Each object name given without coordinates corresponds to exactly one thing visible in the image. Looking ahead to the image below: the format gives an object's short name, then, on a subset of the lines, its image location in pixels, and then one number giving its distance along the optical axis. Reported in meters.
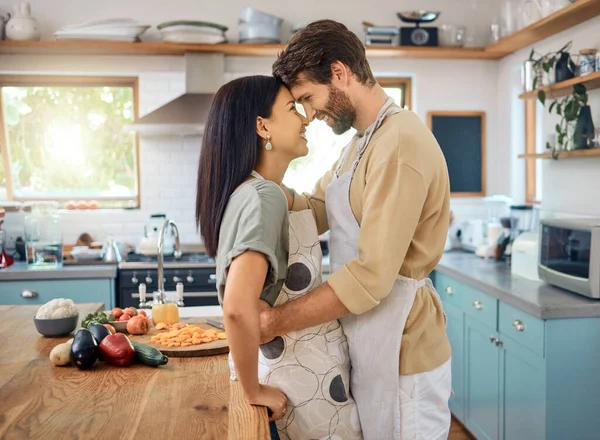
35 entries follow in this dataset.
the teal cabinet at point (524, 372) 3.03
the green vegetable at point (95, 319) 2.53
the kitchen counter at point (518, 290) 3.00
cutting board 2.29
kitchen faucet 2.72
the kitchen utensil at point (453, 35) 5.15
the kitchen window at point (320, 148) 5.40
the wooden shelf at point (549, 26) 3.66
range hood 4.68
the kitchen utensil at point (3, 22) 4.85
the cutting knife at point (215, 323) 2.62
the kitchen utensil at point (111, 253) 4.74
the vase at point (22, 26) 4.79
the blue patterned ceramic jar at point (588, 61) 3.55
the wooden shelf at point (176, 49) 4.78
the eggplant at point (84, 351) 2.12
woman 1.72
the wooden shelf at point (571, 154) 3.59
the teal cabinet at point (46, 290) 4.48
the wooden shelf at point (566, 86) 3.52
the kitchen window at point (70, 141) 5.20
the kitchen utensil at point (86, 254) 4.76
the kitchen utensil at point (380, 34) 4.99
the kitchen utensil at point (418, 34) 5.04
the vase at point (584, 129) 3.72
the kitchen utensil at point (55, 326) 2.49
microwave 3.03
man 1.76
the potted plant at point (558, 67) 3.82
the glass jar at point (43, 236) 4.66
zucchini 2.15
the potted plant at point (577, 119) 3.73
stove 4.56
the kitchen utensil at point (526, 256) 3.70
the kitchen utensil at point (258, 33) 4.91
